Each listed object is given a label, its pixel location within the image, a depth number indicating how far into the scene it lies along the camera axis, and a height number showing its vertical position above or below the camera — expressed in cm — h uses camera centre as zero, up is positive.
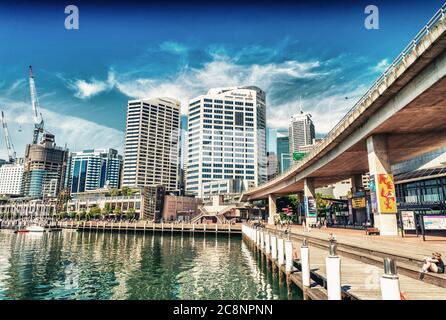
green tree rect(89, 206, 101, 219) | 11856 -160
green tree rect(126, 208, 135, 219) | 12126 -238
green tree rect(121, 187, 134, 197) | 14673 +920
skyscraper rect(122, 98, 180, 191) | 19625 +2272
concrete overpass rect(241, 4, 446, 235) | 1870 +851
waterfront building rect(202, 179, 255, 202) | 15125 +1241
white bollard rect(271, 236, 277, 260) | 2236 -299
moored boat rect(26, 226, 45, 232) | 7988 -600
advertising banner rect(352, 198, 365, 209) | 4469 +117
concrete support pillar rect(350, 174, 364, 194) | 5809 +581
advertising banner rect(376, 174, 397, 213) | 2961 +182
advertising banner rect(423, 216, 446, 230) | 2080 -86
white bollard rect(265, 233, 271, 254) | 2698 -336
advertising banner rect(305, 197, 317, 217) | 5606 +55
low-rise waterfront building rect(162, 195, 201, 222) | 12588 +35
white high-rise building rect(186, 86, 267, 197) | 16812 +4206
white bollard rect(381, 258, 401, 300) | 582 -151
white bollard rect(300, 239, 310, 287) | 1234 -253
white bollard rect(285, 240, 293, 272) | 1642 -278
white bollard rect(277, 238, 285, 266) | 1893 -296
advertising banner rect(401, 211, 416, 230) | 2549 -87
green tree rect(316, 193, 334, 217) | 8948 +134
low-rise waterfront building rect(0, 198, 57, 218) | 13675 +31
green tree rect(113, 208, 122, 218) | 12106 -157
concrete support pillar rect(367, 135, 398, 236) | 2941 +235
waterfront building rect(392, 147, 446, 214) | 5348 +643
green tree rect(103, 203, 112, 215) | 12139 -74
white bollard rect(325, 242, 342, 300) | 869 -198
